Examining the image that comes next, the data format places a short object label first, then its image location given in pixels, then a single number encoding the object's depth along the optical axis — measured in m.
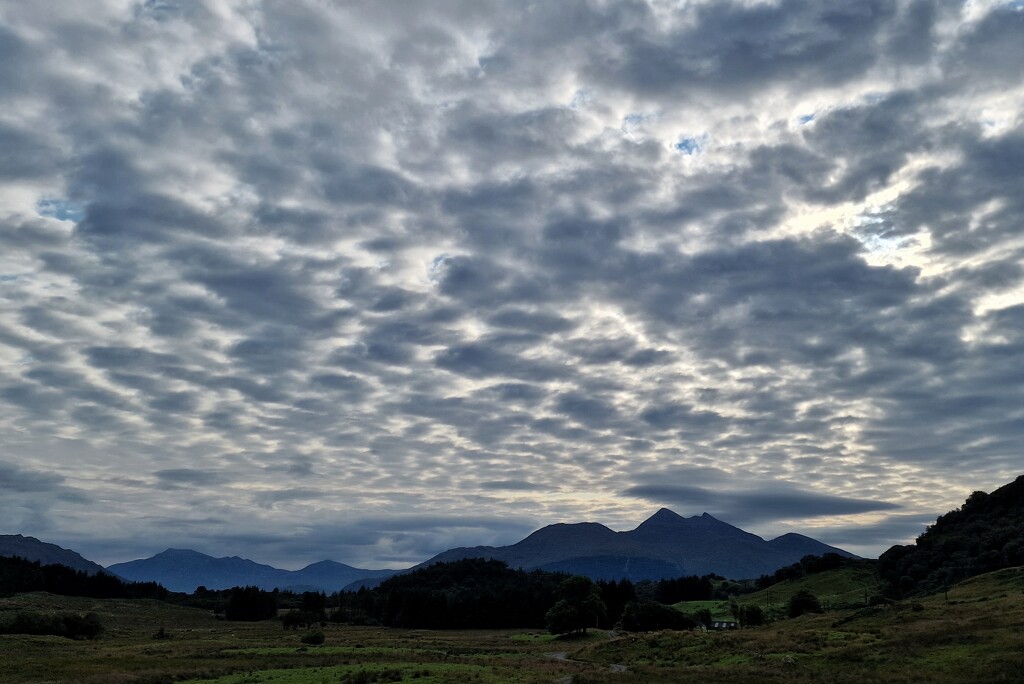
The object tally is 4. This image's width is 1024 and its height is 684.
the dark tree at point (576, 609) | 142.12
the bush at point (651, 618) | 154.00
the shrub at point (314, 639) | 119.54
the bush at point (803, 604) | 150.12
